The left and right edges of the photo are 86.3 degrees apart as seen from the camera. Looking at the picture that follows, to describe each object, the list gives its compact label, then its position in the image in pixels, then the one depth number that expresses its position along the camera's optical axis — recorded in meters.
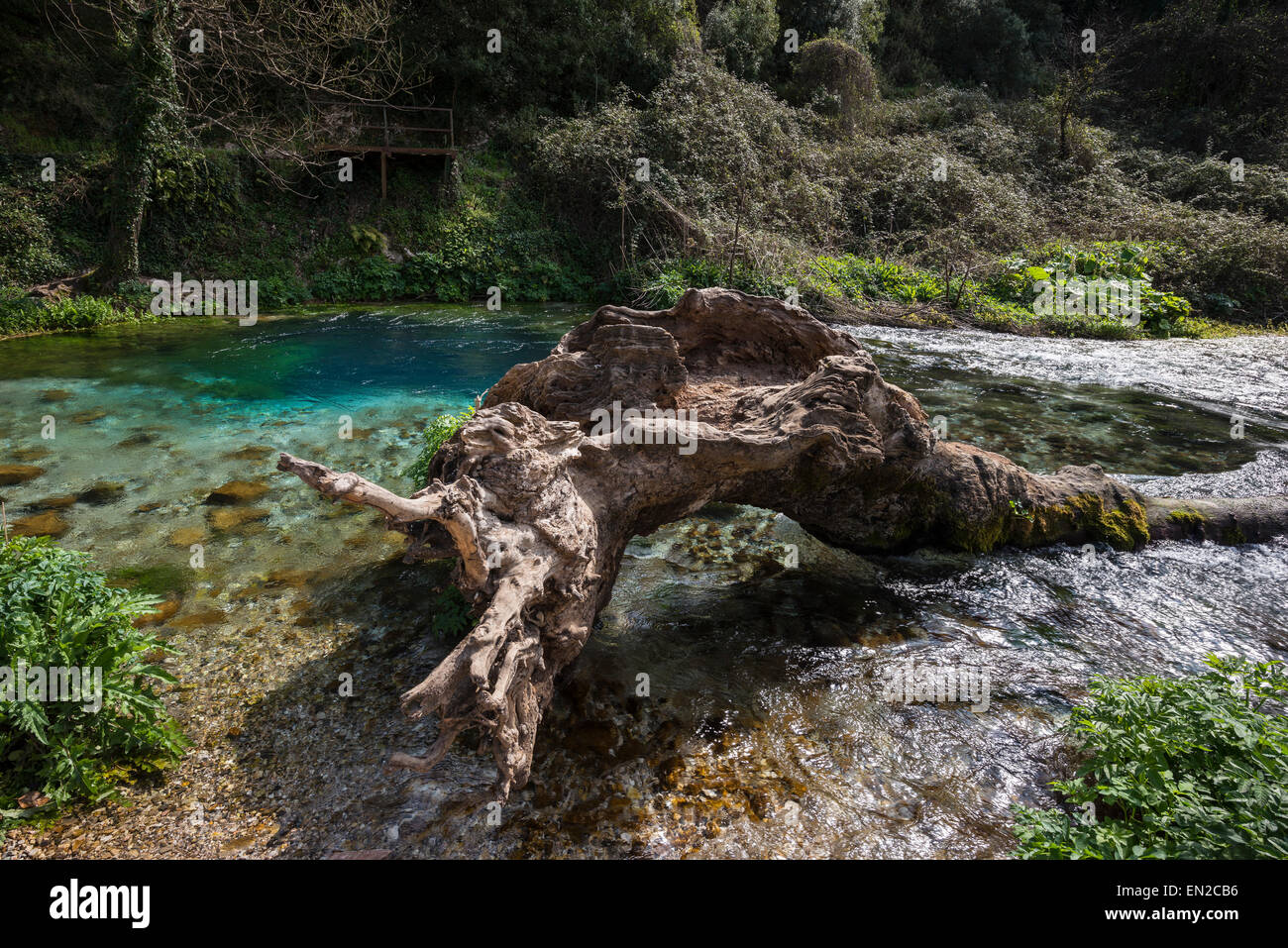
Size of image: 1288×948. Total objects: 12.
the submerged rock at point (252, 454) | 7.51
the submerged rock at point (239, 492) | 6.44
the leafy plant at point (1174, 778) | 2.49
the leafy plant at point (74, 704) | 3.03
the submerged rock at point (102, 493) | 6.27
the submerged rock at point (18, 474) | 6.62
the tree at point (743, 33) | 24.14
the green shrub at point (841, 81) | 23.28
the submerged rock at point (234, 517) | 5.93
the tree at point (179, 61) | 13.33
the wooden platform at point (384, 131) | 19.42
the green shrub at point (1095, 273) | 14.63
